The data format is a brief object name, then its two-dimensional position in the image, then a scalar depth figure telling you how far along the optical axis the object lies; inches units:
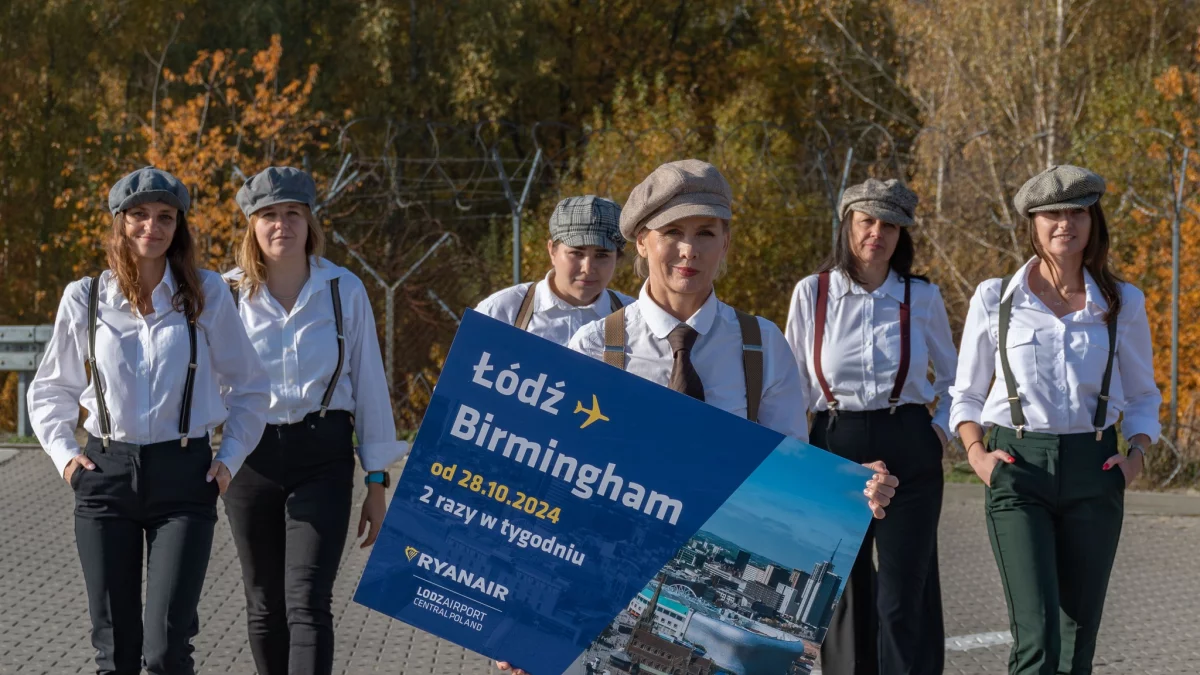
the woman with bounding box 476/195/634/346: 241.1
